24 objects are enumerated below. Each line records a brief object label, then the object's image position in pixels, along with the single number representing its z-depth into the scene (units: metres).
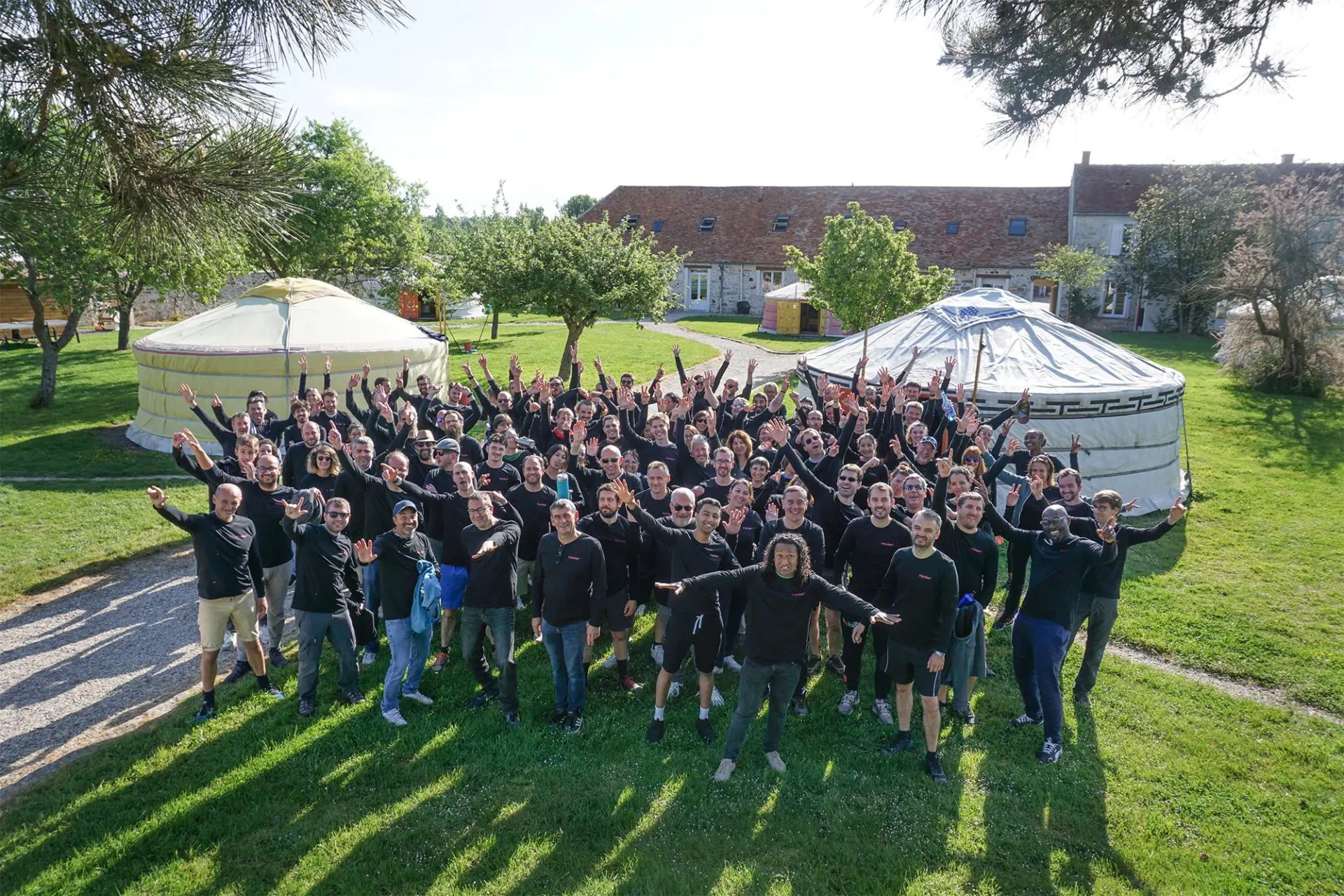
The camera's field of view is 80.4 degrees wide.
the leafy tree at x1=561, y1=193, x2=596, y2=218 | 75.88
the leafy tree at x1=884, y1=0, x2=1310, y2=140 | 4.82
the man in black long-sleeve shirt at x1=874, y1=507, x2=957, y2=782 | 5.52
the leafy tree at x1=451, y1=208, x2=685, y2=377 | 18.80
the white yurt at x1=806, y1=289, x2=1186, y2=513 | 12.26
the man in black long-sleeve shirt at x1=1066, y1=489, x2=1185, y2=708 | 6.26
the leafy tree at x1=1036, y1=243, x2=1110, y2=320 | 34.56
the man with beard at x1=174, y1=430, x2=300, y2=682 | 6.90
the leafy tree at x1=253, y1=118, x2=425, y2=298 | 22.39
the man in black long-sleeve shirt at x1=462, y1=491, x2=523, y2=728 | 6.10
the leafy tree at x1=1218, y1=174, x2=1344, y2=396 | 22.17
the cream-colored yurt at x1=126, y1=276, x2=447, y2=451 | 15.03
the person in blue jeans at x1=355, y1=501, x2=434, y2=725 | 6.12
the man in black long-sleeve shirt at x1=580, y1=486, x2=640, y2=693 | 6.58
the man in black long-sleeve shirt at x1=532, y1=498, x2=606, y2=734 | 5.96
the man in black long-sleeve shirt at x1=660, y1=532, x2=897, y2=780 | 5.42
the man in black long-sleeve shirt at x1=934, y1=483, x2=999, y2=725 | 6.02
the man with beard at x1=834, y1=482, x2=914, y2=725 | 6.23
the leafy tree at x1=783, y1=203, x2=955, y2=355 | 22.55
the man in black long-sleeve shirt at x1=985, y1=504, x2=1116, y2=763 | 5.89
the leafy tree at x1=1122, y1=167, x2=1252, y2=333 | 32.41
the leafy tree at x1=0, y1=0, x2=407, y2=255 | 3.80
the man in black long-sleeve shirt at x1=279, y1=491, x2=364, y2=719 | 6.09
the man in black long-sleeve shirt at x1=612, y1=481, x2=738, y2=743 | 5.95
